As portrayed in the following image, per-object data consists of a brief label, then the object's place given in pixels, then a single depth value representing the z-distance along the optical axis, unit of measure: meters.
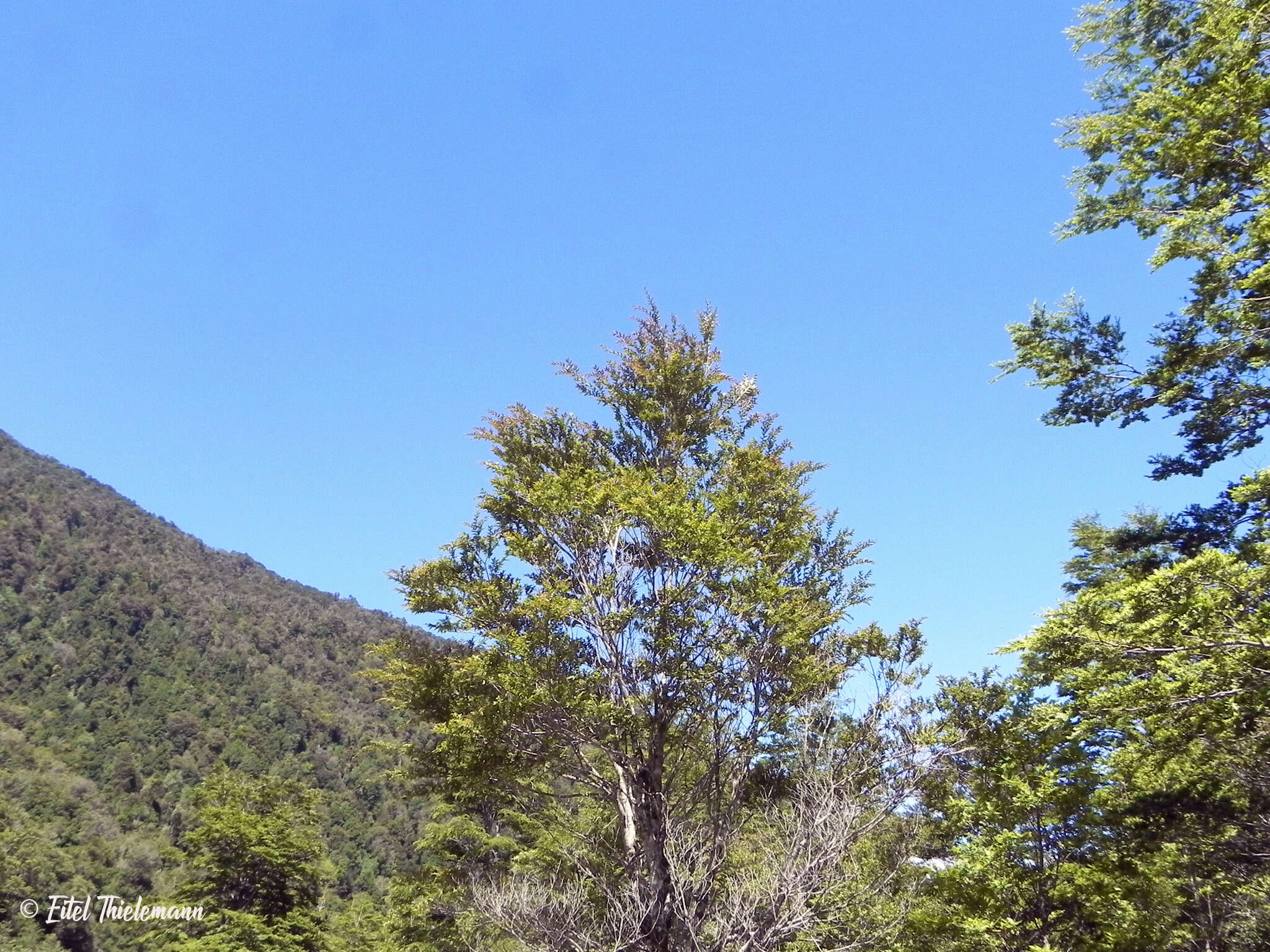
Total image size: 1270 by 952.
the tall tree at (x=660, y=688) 9.00
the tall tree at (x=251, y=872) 18.89
